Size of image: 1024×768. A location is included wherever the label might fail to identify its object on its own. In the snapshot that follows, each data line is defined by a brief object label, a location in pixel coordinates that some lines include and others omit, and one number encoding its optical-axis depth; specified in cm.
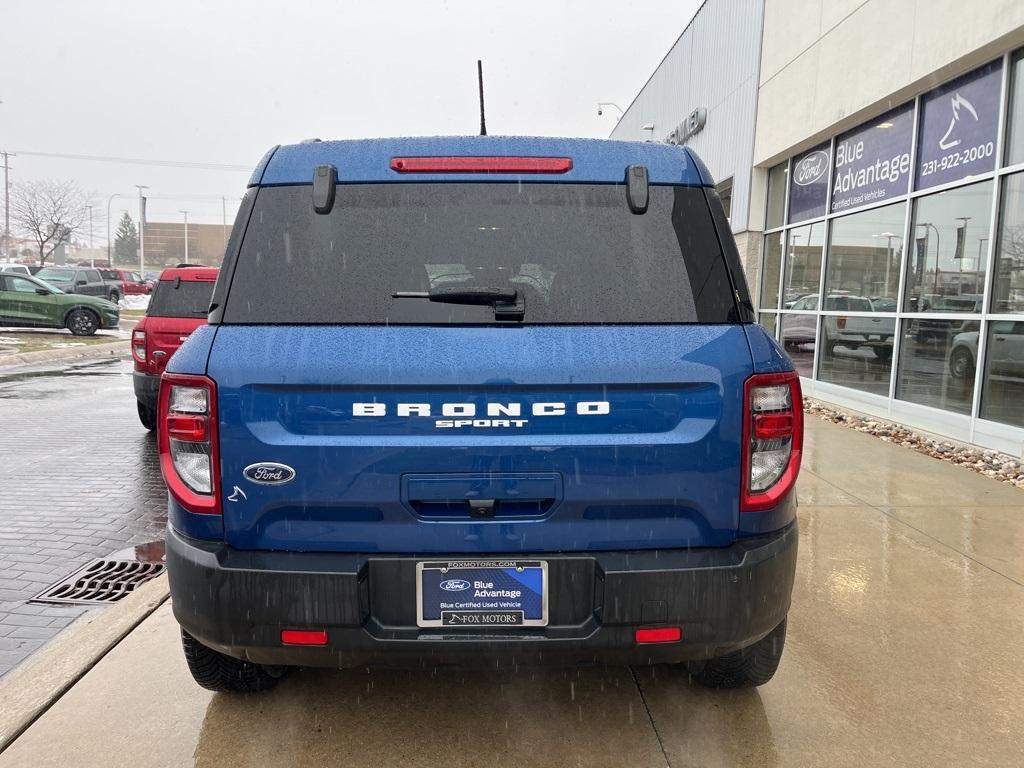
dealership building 697
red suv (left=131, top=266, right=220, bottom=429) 750
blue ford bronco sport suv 204
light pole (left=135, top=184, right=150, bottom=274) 5729
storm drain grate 379
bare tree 5672
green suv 2045
